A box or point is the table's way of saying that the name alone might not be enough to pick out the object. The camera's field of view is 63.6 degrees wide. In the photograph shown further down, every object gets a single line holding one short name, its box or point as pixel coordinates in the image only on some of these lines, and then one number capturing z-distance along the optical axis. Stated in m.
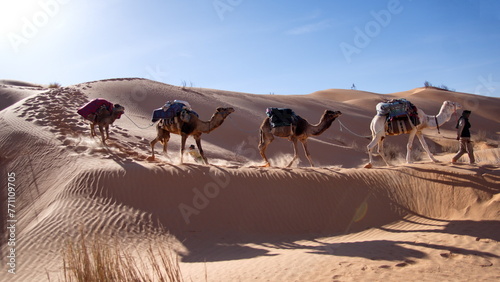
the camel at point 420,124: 13.01
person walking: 13.02
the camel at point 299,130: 13.76
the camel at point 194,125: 13.71
